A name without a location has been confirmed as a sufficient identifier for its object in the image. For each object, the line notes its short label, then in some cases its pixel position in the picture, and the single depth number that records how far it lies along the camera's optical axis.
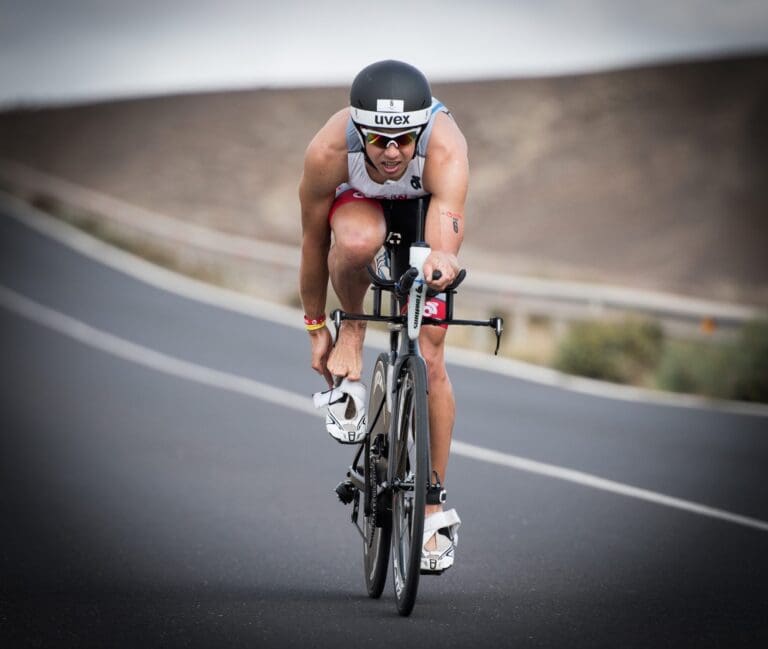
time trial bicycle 12.80
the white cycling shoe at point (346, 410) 15.54
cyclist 13.39
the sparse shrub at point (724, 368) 38.12
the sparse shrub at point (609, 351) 41.87
